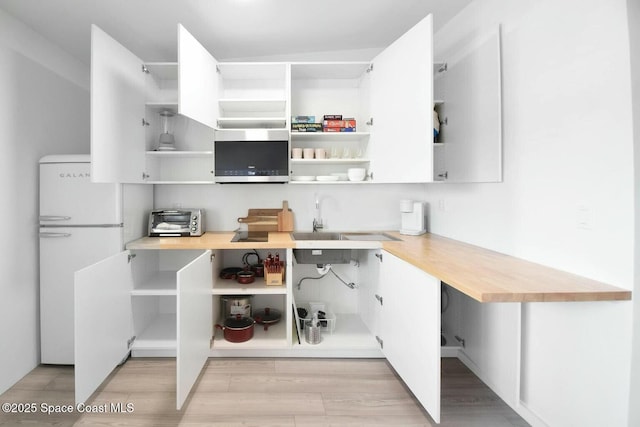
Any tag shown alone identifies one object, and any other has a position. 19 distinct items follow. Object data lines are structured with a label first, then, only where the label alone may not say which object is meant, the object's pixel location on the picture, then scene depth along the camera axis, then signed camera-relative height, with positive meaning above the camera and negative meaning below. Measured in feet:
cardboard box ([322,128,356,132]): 8.66 +2.06
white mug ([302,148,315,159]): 8.66 +1.45
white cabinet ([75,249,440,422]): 5.48 -2.27
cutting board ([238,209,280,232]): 9.32 -0.31
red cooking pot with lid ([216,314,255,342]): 7.74 -2.82
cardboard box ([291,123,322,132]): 8.57 +2.09
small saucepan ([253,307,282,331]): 8.54 -2.85
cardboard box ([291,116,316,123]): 8.64 +2.32
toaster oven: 8.39 -0.36
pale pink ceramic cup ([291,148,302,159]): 8.66 +1.44
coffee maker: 8.66 -0.22
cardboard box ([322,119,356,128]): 8.65 +2.21
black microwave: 8.26 +1.33
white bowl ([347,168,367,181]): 8.57 +0.89
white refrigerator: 7.12 -0.41
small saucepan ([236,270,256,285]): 8.13 -1.67
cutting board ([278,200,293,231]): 9.28 -0.33
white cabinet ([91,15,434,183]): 6.42 +2.40
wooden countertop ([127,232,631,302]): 3.89 -0.90
